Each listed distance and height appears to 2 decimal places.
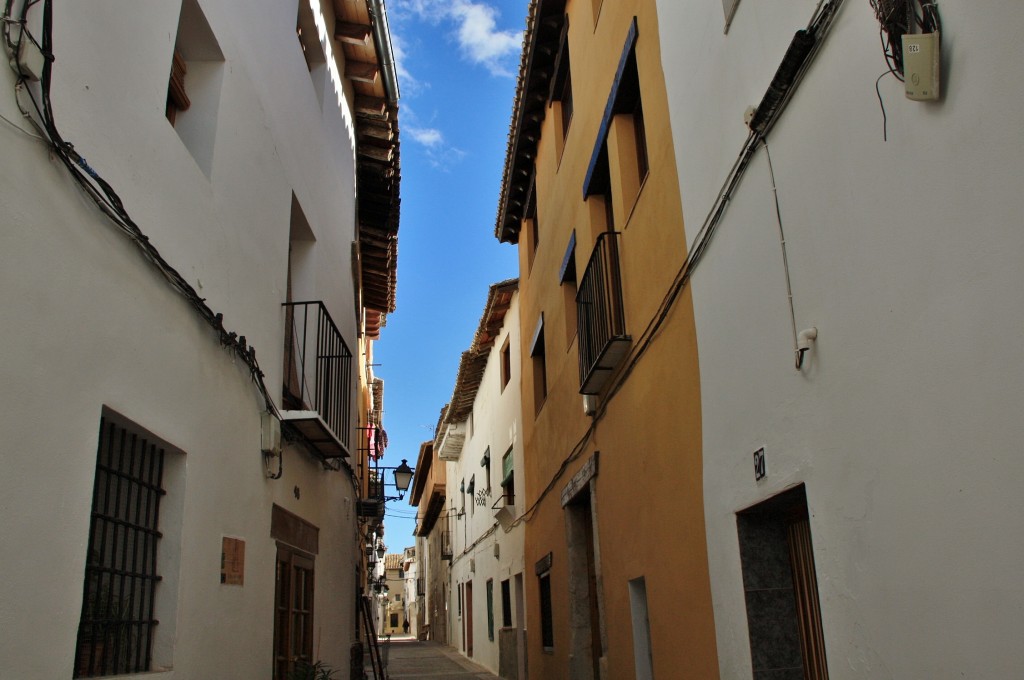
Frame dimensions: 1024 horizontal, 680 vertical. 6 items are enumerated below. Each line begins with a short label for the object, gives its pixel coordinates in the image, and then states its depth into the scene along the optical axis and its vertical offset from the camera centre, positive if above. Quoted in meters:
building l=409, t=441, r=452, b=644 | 29.08 +2.68
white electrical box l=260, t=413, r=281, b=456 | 6.27 +1.26
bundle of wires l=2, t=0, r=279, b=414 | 3.11 +1.76
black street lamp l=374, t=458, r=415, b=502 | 13.06 +1.95
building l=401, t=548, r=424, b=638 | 58.84 +2.02
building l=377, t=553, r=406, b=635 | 66.88 +1.41
